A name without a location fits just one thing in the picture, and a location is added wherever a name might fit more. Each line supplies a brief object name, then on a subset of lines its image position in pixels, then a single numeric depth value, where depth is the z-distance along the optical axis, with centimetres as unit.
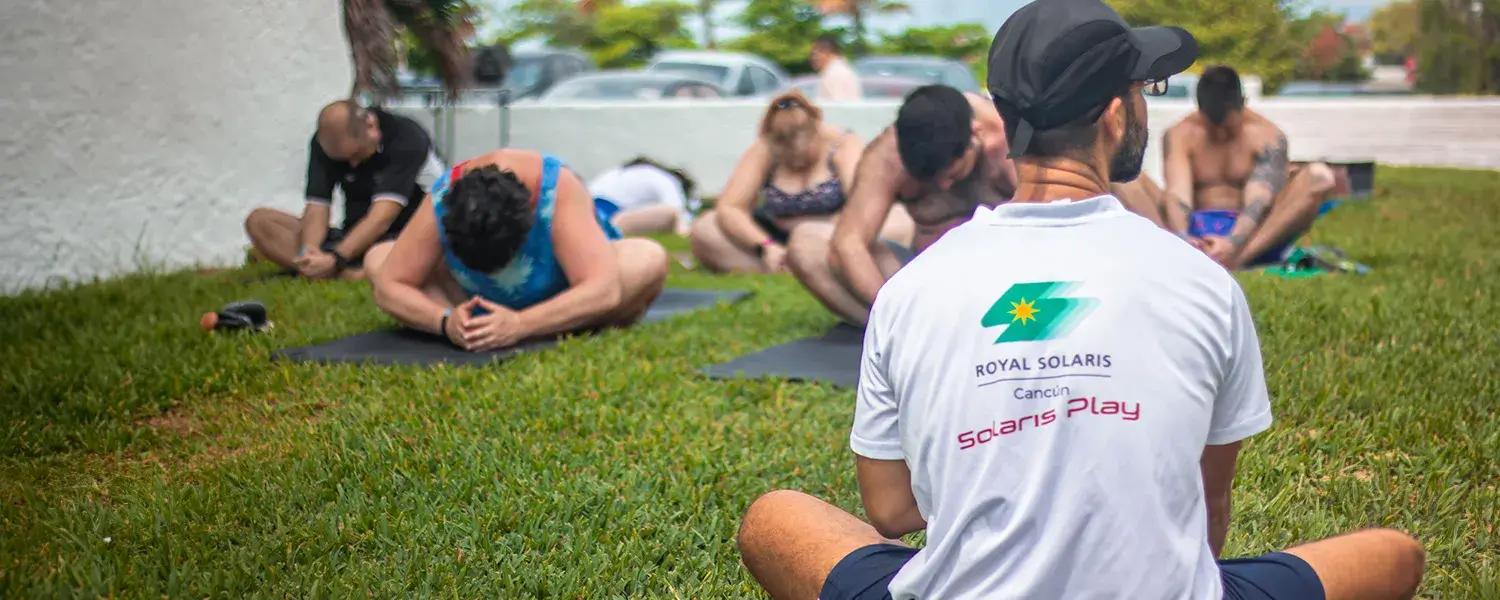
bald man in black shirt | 739
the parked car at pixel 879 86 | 1632
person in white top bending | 1089
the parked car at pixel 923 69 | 1623
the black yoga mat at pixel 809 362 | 502
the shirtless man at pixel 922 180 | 493
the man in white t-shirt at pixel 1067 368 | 175
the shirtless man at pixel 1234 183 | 723
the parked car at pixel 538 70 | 2078
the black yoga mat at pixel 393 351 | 534
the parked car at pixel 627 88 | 1586
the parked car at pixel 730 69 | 1858
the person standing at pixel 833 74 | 1382
